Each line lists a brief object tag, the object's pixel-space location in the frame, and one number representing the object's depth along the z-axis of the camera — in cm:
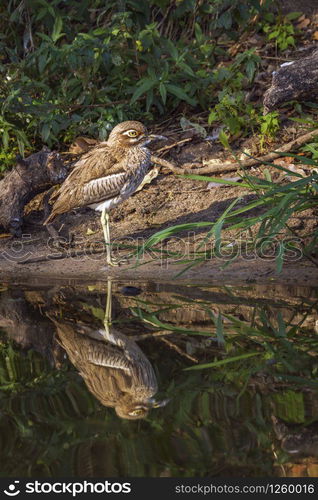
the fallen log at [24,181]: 1465
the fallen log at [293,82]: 1503
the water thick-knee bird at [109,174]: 1379
